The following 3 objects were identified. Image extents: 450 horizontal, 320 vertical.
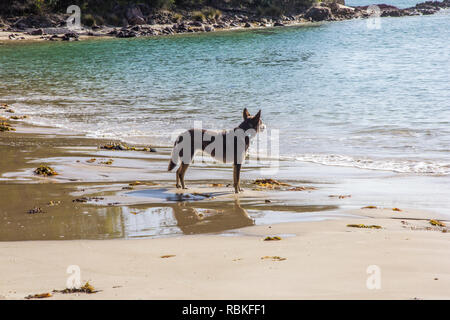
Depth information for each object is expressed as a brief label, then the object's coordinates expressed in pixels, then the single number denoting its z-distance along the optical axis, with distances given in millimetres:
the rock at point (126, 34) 58000
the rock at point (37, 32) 56875
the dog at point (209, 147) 9062
